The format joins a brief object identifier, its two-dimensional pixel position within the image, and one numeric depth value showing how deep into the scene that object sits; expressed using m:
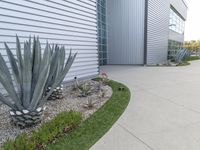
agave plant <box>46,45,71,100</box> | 3.37
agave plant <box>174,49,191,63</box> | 14.67
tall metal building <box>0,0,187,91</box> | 4.05
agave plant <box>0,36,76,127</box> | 2.40
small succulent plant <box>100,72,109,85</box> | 5.80
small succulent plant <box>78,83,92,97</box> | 4.36
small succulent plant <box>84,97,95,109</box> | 3.56
